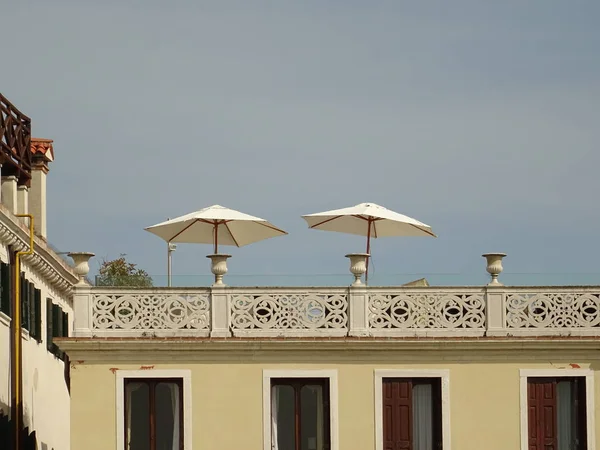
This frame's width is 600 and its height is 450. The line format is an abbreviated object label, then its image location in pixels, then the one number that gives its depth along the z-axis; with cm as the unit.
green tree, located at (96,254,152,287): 6341
